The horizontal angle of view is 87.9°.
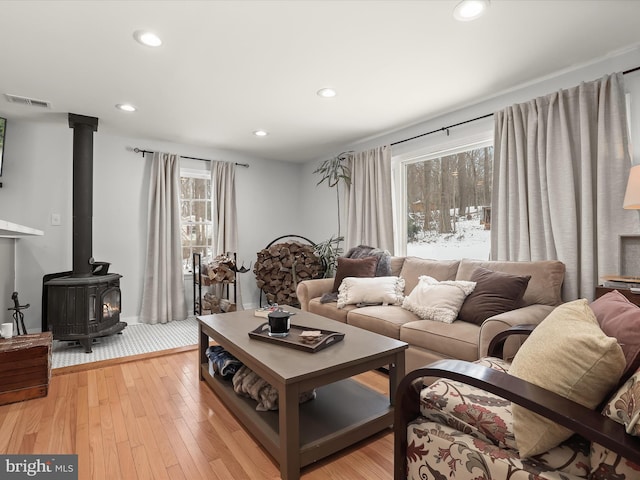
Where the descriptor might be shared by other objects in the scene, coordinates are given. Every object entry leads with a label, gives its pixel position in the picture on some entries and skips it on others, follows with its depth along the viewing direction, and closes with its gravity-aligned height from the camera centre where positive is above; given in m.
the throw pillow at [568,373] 0.88 -0.37
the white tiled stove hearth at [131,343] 3.01 -0.98
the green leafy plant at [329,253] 4.62 -0.11
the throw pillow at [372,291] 2.97 -0.43
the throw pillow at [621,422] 0.76 -0.43
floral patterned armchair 0.80 -0.58
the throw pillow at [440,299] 2.38 -0.42
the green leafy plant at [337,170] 4.48 +1.05
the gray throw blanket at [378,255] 3.30 -0.11
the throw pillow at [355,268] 3.30 -0.23
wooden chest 2.14 -0.81
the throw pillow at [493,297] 2.24 -0.37
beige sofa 1.96 -0.55
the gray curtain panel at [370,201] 3.94 +0.55
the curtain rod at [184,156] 4.16 +1.23
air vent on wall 2.93 +1.34
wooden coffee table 1.45 -0.83
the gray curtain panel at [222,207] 4.75 +0.56
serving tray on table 1.75 -0.53
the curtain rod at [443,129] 3.08 +1.19
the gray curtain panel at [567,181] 2.26 +0.46
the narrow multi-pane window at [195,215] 4.68 +0.45
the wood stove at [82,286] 3.10 -0.36
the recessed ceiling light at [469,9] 1.80 +1.30
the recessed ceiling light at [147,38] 2.04 +1.32
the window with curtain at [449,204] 3.22 +0.43
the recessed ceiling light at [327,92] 2.87 +1.34
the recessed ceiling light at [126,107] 3.13 +1.35
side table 1.84 -0.30
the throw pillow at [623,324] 0.94 -0.27
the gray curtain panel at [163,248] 4.18 -0.01
